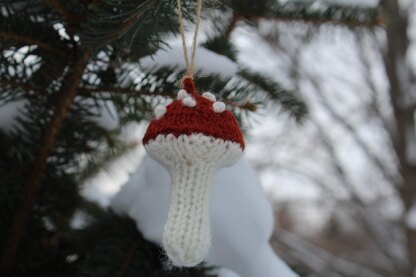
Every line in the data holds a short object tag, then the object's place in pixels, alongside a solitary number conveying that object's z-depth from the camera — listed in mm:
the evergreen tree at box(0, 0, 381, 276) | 454
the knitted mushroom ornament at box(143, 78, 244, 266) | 343
